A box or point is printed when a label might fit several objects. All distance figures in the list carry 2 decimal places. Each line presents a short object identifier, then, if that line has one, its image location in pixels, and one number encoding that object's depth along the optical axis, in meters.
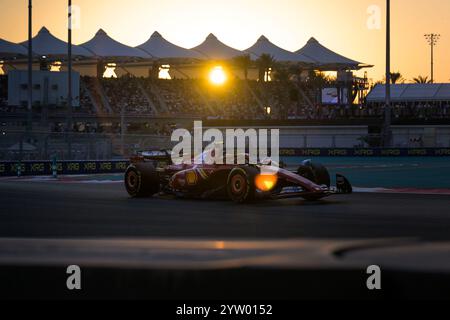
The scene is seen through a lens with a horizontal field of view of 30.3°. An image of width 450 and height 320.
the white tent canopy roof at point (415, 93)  75.38
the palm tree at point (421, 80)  139.70
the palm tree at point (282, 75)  103.25
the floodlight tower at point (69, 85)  43.12
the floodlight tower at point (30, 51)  42.49
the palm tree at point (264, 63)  99.19
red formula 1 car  15.89
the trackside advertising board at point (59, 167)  31.86
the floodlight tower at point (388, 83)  48.81
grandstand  63.84
